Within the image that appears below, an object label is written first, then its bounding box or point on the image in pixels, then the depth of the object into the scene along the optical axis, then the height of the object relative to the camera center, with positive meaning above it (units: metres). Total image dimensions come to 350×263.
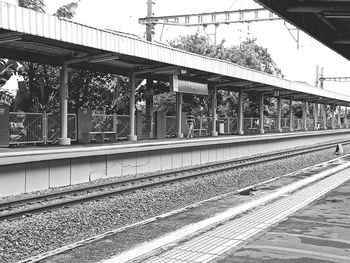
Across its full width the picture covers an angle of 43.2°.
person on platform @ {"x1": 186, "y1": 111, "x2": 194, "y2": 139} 25.31 -0.44
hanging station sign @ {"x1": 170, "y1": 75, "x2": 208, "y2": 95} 22.19 +1.70
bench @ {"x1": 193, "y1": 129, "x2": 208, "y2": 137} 27.48 -0.85
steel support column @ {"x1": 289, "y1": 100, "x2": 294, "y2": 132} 43.18 -0.28
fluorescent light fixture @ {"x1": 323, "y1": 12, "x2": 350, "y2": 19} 9.31 +2.23
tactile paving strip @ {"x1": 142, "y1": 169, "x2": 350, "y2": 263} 5.12 -1.60
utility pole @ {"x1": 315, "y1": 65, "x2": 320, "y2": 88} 68.94 +7.16
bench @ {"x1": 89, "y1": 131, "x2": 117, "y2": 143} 19.86 -0.82
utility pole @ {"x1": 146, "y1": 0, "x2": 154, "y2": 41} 27.78 +5.94
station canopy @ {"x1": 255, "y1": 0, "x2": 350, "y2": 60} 8.99 +2.29
